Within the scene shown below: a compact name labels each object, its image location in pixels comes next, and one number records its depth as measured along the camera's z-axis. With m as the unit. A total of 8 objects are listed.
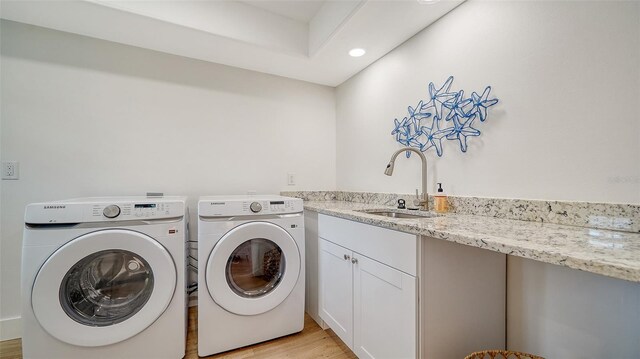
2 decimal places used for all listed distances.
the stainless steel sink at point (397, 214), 1.50
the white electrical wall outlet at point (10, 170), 1.61
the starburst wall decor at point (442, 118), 1.37
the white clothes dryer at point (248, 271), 1.48
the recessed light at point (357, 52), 1.92
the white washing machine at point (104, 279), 1.19
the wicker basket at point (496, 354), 1.00
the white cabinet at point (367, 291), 1.04
